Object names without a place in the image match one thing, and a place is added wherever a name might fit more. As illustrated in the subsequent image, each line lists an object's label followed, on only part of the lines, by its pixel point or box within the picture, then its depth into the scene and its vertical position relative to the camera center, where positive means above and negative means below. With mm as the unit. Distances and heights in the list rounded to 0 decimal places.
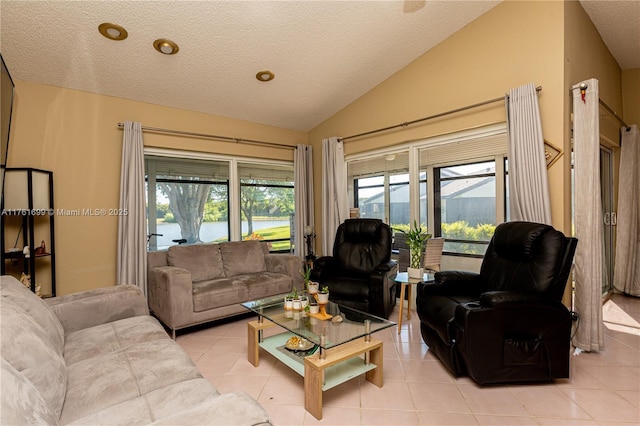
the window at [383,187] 4047 +355
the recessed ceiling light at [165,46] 2719 +1502
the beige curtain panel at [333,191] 4516 +322
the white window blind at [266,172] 4574 +641
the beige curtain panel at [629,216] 3842 -82
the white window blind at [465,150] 3184 +679
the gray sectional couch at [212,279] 2926 -724
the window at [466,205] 3354 +67
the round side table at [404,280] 3003 -669
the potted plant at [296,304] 2416 -708
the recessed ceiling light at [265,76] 3398 +1529
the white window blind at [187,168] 3854 +606
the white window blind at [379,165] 4031 +660
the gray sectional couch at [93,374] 890 -732
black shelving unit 2707 +1
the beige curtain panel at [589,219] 2514 -75
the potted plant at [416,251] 3061 -391
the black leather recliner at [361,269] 3152 -638
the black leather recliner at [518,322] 1985 -731
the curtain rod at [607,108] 2541 +1032
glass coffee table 1824 -866
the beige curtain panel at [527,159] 2668 +450
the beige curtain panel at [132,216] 3373 -12
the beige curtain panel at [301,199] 4855 +222
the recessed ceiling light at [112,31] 2471 +1497
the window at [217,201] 3887 +180
